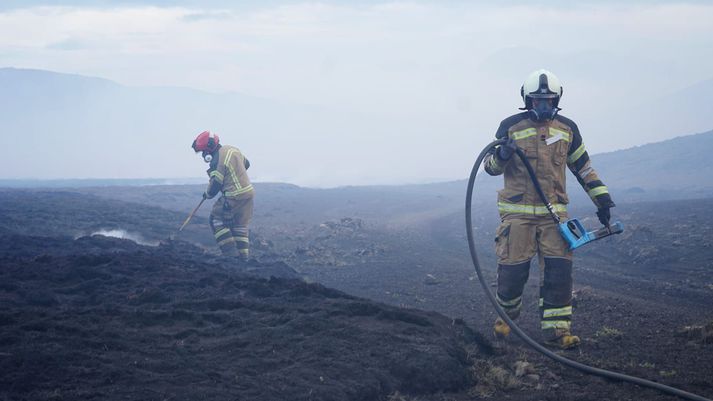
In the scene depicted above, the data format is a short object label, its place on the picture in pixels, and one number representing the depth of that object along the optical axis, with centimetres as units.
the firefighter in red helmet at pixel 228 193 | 1314
